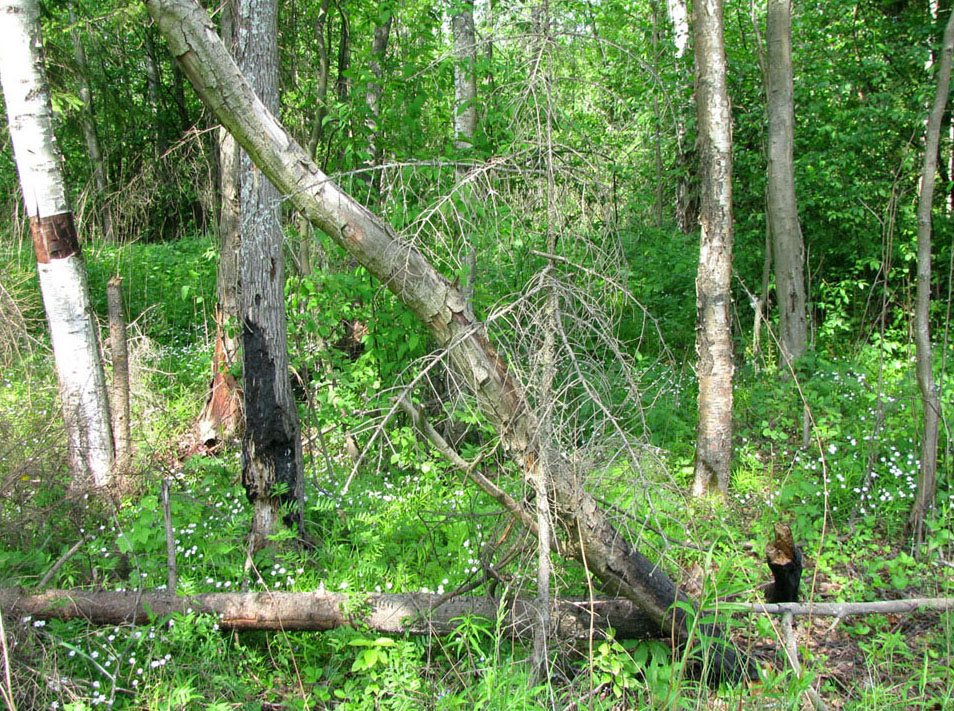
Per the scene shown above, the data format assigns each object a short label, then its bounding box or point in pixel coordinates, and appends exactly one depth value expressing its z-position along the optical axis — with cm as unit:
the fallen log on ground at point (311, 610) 329
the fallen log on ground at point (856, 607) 297
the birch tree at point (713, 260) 454
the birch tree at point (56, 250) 443
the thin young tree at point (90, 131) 1364
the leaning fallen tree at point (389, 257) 235
